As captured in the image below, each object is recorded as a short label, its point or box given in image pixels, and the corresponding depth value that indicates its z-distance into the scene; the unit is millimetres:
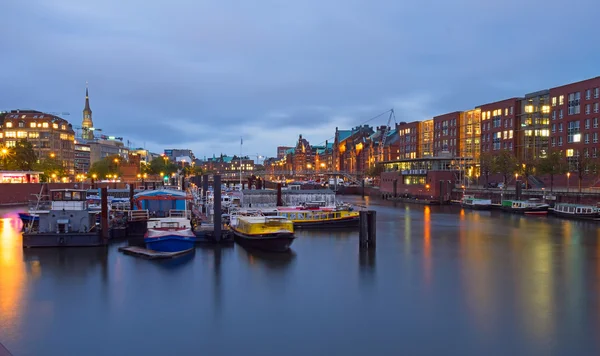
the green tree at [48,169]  95250
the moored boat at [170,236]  32562
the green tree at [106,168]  124631
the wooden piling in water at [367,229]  35500
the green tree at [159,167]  154875
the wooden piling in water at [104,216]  35375
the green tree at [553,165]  71812
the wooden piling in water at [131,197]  46806
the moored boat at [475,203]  72419
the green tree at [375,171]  139338
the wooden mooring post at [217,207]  35691
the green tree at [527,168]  78638
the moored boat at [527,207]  62812
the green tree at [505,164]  80600
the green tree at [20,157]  90875
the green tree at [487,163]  87225
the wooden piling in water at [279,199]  55625
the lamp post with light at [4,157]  87825
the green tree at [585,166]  67000
